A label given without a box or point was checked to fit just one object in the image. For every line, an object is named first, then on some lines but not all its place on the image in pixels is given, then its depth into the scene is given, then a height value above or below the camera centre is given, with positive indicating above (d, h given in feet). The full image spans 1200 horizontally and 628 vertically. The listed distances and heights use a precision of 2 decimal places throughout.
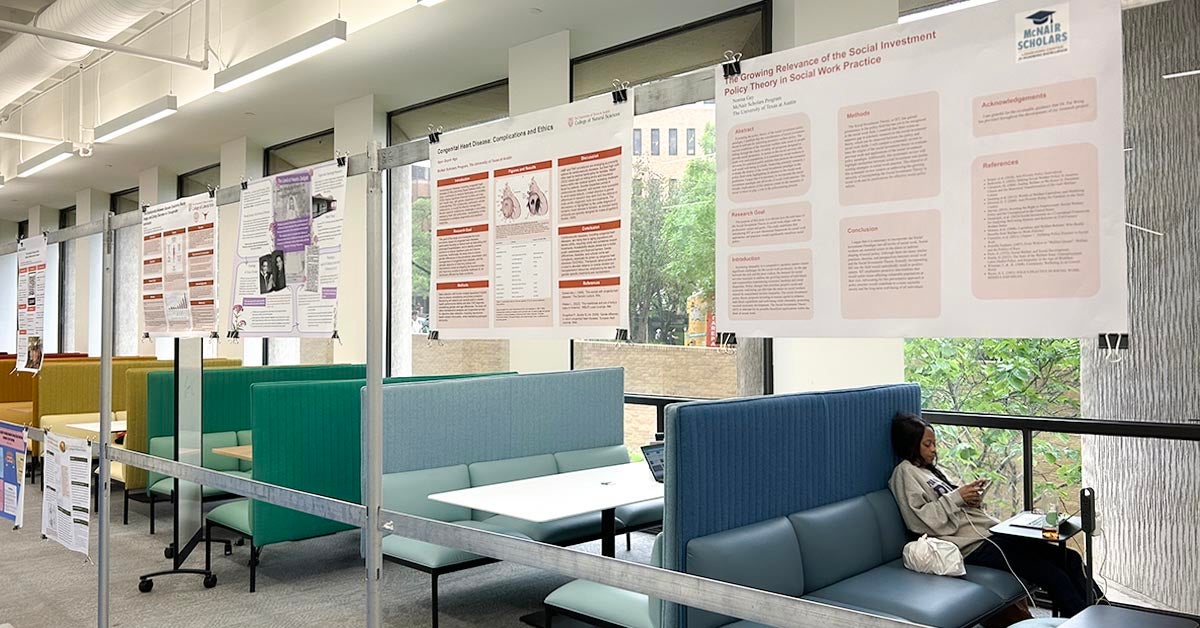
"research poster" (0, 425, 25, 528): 12.60 -1.99
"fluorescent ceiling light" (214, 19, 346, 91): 19.10 +6.27
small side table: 11.92 -2.77
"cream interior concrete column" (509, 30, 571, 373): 21.56 +5.93
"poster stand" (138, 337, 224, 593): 15.52 -1.34
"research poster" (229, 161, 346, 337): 8.81 +0.79
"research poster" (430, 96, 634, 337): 6.38 +0.80
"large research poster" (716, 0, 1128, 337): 4.48 +0.81
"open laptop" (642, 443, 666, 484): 13.30 -1.96
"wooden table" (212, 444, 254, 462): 17.19 -2.37
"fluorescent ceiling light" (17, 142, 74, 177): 30.43 +6.27
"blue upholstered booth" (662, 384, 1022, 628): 9.82 -2.27
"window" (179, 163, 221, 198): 38.22 +6.64
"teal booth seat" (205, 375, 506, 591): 15.80 -2.22
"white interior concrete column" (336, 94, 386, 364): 27.17 +3.06
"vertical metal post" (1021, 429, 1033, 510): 14.32 -2.19
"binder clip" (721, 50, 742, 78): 5.62 +1.66
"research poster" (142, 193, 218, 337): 11.35 +0.86
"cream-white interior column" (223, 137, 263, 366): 32.63 +4.19
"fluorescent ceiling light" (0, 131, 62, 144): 29.43 +6.68
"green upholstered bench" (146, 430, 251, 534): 19.93 -2.94
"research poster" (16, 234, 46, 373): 14.98 +0.54
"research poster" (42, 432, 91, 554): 11.37 -2.04
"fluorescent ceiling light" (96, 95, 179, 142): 25.16 +6.30
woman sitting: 12.33 -2.81
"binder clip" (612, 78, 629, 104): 6.17 +1.62
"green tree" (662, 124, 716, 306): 19.61 +2.24
